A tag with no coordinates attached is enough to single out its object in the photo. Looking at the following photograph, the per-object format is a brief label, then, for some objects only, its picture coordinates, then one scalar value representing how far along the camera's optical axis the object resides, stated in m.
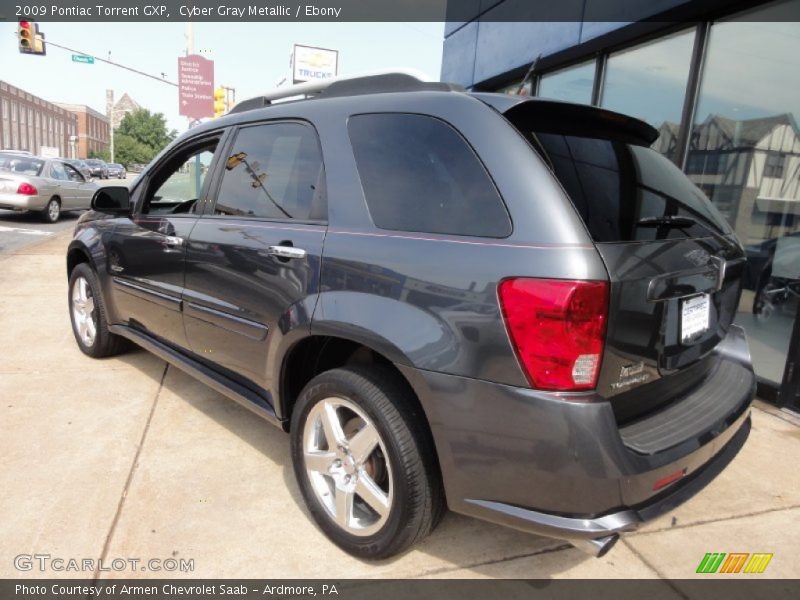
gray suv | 1.60
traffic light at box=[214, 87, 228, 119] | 19.89
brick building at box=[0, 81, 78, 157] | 70.00
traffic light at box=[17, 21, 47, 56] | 18.08
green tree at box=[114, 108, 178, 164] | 91.55
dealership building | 4.05
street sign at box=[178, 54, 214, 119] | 14.36
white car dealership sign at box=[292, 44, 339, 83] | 23.78
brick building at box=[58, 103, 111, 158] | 97.19
